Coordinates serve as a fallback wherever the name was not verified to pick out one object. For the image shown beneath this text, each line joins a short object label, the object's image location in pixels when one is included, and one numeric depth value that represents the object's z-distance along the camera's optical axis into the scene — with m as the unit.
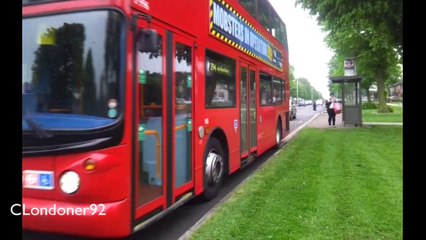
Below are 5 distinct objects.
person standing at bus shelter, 23.09
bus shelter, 21.55
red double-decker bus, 3.86
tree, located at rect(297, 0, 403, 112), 16.20
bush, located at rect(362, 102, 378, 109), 46.98
